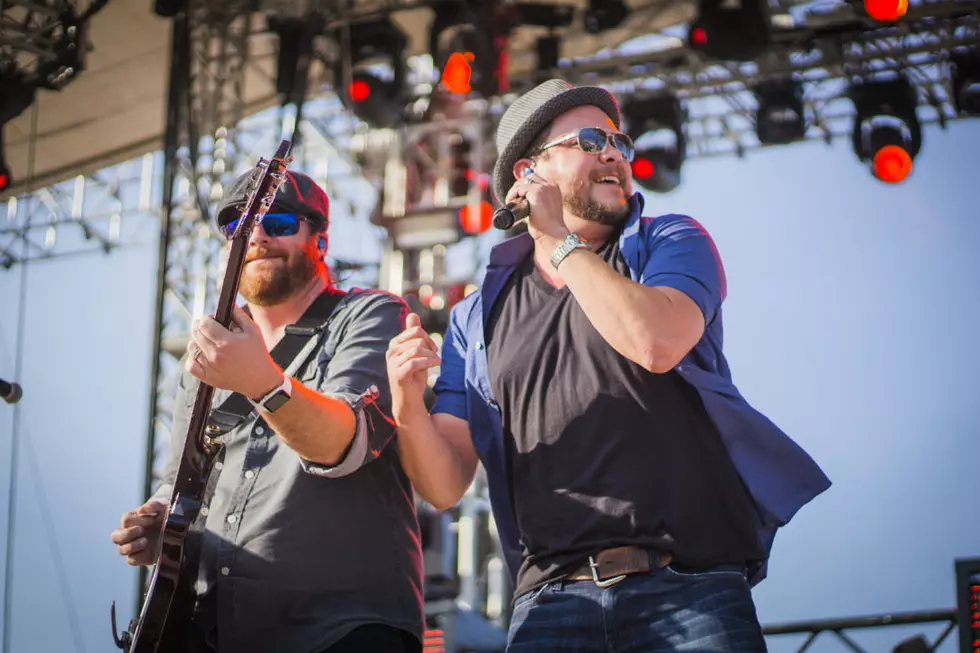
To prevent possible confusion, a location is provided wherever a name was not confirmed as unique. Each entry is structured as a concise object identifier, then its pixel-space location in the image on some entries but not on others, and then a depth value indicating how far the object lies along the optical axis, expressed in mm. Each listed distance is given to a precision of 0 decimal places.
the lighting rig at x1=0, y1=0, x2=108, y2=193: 6898
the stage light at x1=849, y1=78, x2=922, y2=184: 8828
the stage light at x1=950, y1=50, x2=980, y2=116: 8781
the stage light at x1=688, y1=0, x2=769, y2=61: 8031
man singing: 2186
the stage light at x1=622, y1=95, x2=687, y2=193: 9539
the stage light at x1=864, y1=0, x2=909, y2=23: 7809
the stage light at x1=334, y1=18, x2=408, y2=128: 8820
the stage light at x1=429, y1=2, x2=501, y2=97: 8484
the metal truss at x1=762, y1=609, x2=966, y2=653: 5496
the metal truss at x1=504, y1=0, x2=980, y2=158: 8945
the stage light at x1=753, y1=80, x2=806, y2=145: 9312
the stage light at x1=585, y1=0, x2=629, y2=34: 8781
